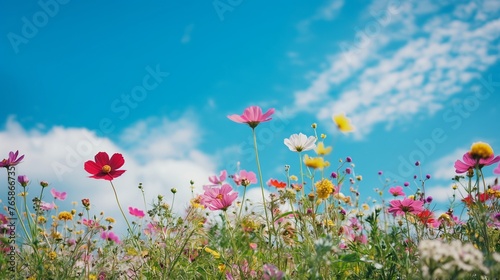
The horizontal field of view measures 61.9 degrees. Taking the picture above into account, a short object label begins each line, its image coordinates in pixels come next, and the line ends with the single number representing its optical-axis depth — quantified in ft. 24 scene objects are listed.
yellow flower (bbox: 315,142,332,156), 5.81
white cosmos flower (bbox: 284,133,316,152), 6.72
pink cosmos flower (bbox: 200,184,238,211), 6.40
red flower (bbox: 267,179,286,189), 8.98
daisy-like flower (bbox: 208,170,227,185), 10.43
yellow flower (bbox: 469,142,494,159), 4.50
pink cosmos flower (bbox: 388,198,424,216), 6.95
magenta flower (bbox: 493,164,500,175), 5.72
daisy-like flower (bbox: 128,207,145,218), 10.23
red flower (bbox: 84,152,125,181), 6.71
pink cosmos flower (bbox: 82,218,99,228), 7.81
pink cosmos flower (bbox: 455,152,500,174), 5.84
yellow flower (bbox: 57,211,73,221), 9.46
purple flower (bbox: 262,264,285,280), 4.44
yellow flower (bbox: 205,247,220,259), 7.17
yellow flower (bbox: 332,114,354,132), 5.86
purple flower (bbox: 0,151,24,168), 7.71
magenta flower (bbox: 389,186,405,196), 9.71
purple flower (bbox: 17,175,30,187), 7.95
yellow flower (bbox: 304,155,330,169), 5.91
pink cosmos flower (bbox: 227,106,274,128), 6.15
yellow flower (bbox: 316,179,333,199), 6.49
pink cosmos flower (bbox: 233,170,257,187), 7.87
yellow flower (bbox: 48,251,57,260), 7.20
